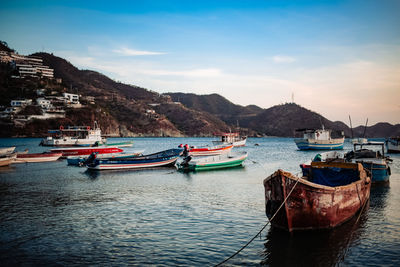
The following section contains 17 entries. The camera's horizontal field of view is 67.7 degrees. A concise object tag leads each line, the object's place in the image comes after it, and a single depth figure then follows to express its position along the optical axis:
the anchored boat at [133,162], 31.50
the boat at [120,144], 74.06
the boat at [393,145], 57.81
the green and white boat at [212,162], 30.77
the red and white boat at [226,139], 73.93
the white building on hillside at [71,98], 144.75
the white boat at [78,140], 76.19
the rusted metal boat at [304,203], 10.27
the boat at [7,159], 35.61
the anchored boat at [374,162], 21.45
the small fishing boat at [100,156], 37.03
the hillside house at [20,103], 127.88
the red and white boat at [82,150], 49.96
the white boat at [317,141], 69.25
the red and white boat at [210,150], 51.93
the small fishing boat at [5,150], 42.52
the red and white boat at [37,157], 40.38
